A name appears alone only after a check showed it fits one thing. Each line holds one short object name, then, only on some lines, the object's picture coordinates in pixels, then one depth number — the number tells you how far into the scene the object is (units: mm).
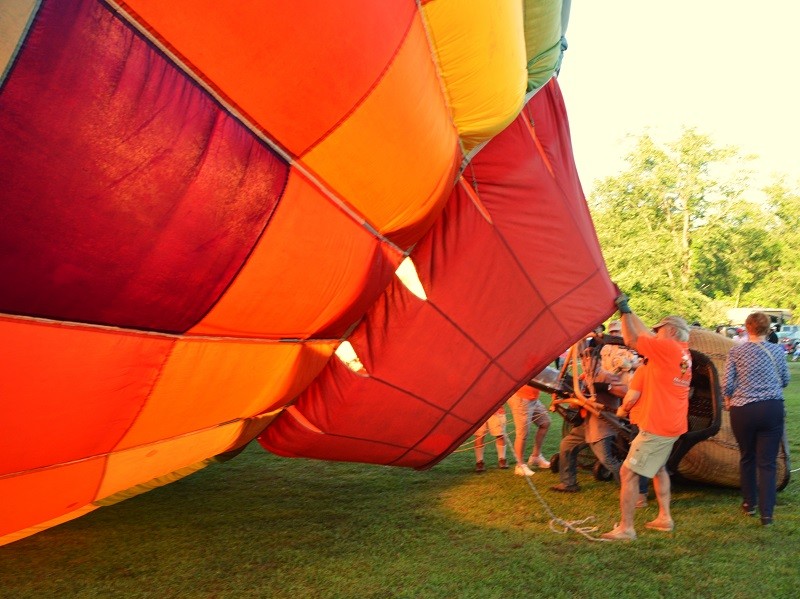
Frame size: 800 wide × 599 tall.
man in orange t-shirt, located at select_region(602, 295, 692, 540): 5371
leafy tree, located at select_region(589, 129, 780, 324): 39000
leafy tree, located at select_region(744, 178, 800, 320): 40312
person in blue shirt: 5848
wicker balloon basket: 6688
